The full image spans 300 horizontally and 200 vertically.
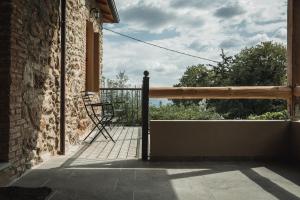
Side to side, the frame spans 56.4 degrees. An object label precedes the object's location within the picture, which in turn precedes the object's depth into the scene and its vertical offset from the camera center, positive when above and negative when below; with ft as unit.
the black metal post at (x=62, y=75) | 13.28 +1.02
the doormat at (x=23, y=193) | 7.89 -2.82
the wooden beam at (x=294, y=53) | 13.05 +2.08
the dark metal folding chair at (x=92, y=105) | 16.65 -0.58
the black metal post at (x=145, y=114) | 12.41 -0.77
